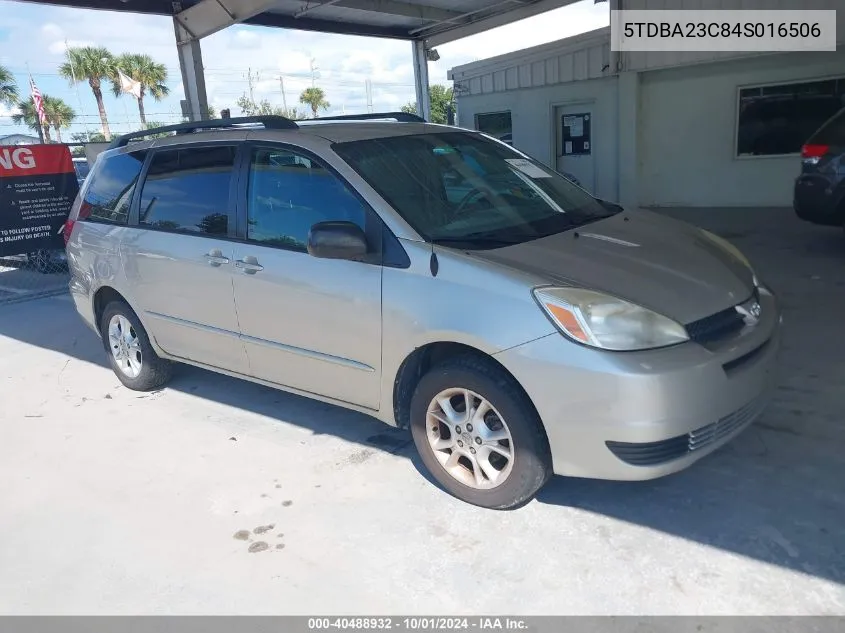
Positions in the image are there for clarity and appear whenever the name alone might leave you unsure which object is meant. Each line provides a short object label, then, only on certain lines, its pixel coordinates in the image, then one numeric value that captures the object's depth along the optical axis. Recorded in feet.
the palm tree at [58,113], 141.79
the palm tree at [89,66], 137.39
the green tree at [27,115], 140.10
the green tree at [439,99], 150.00
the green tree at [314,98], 199.31
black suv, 23.30
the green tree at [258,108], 181.37
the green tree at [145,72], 141.79
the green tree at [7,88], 129.49
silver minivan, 8.93
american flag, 74.39
